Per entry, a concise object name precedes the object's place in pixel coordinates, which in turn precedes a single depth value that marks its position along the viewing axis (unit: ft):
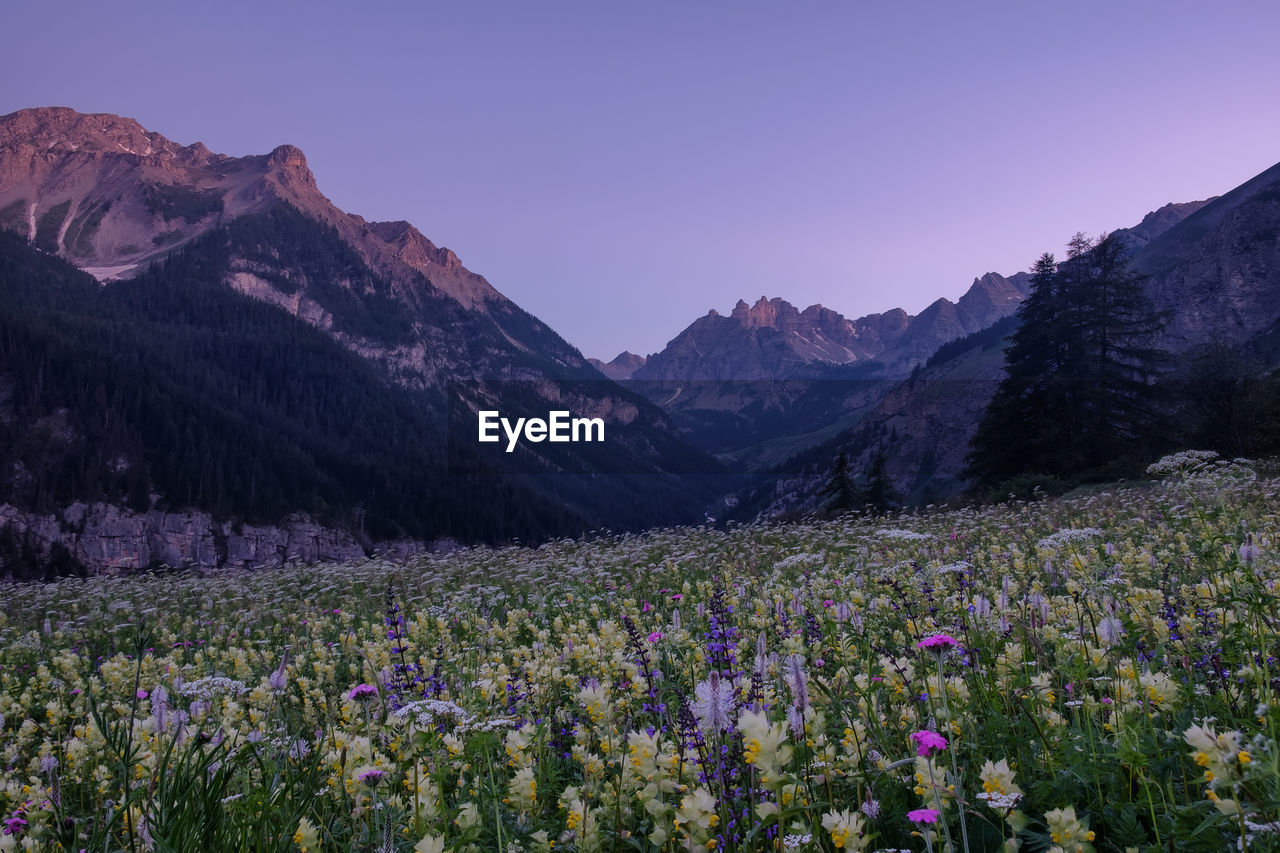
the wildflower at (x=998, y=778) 7.50
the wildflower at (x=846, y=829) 6.62
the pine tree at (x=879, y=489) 151.33
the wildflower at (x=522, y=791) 9.20
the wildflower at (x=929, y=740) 6.63
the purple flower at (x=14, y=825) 10.58
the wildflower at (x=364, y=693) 8.89
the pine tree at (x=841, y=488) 154.71
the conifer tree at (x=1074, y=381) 142.10
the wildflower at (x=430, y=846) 6.91
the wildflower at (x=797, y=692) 8.38
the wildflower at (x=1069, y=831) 6.64
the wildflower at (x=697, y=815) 6.65
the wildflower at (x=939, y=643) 6.94
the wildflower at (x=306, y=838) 8.07
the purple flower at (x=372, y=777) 8.15
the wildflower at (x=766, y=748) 5.99
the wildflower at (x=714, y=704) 7.35
